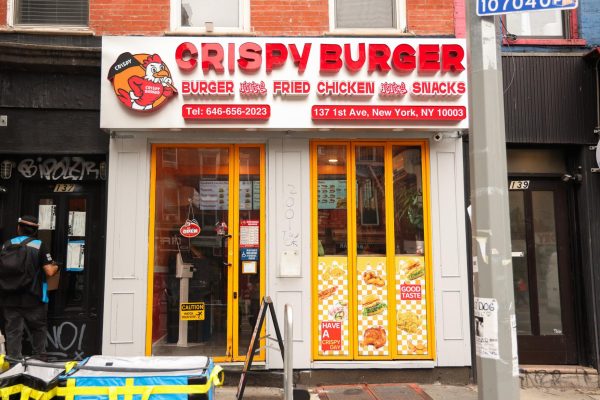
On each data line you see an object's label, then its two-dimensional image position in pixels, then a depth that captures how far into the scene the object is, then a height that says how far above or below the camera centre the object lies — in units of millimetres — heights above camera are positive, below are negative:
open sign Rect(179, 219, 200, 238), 6398 +282
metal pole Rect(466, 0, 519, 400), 3299 +183
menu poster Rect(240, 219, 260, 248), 6344 +228
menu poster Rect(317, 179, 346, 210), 6441 +745
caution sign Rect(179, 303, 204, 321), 6312 -810
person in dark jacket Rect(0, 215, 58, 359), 5680 -601
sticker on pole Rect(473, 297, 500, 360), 3295 -573
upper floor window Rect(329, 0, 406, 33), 6789 +3352
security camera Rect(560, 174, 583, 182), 6517 +934
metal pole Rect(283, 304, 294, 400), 4473 -1068
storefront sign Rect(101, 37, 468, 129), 5980 +2131
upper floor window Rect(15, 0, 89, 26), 6738 +3423
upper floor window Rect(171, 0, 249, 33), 6703 +3365
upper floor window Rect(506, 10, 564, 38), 6887 +3219
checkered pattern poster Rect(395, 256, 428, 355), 6211 -765
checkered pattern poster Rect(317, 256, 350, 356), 6168 -738
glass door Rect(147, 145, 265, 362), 6270 +30
